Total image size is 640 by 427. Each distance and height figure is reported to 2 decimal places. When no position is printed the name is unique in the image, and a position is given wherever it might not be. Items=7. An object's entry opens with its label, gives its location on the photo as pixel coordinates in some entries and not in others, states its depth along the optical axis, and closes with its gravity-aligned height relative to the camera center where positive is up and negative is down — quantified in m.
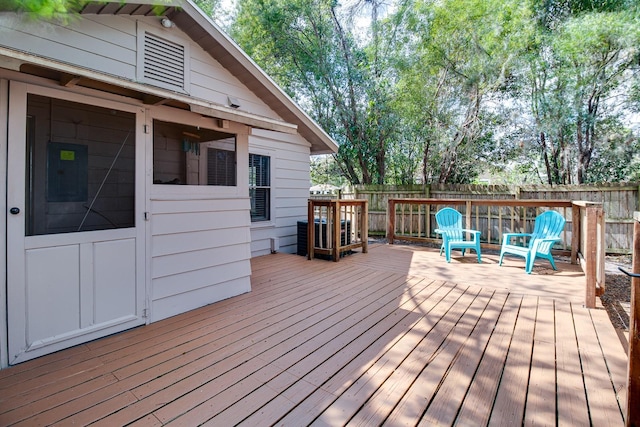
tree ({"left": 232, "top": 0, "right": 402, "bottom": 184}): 9.07 +4.50
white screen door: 2.16 -0.09
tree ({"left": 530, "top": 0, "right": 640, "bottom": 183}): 5.94 +2.83
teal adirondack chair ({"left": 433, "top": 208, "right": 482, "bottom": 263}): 5.39 -0.29
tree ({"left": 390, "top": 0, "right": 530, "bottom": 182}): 7.08 +3.39
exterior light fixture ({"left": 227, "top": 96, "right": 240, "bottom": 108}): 4.82 +1.66
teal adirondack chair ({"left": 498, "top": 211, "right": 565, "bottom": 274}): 4.46 -0.39
